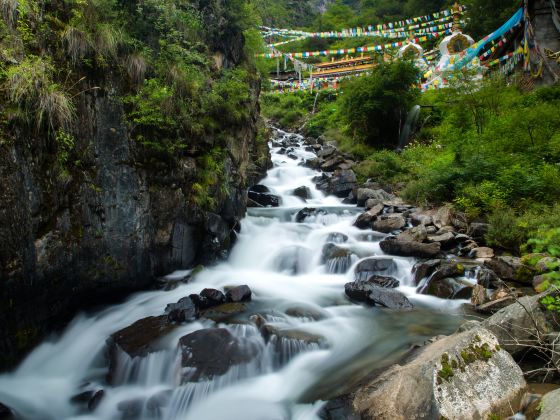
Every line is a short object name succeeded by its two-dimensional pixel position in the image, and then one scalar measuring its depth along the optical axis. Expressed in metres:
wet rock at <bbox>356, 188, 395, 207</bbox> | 14.05
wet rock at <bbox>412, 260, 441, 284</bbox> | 8.22
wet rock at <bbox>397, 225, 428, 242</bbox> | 9.62
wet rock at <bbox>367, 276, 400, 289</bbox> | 8.26
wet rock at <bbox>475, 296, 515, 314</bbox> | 6.42
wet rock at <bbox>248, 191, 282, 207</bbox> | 14.18
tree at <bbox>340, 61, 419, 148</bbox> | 18.02
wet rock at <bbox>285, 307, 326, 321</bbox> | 7.00
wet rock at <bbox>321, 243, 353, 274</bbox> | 9.35
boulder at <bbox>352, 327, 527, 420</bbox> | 3.52
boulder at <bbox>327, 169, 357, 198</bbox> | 15.81
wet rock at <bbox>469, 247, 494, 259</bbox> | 8.66
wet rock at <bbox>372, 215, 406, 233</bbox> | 11.04
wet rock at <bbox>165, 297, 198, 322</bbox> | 6.49
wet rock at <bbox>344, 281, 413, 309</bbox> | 7.29
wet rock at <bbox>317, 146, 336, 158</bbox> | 20.42
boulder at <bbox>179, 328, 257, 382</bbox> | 5.31
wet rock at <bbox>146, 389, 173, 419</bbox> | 4.93
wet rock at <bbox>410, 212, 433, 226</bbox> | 10.64
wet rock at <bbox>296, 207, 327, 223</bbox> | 12.64
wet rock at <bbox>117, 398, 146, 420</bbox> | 4.89
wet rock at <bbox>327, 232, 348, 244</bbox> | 10.74
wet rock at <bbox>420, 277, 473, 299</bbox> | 7.32
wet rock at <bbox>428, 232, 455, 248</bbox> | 9.45
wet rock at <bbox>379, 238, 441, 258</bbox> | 9.05
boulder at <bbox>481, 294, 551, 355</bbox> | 4.30
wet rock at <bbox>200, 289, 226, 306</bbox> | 7.19
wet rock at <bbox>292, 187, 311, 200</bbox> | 15.80
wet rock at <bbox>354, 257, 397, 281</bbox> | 8.77
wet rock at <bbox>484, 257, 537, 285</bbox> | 7.28
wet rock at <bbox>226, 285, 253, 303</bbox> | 7.44
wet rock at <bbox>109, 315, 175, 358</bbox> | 5.76
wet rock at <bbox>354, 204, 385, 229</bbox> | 11.77
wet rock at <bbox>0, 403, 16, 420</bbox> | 4.82
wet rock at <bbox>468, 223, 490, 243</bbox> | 9.50
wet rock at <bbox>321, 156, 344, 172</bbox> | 18.84
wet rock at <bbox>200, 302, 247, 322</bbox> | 6.70
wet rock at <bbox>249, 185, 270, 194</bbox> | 15.40
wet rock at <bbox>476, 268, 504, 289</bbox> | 7.36
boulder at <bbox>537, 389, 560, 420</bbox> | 2.93
